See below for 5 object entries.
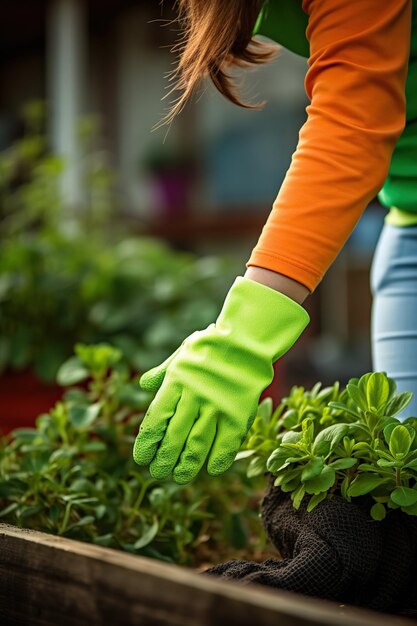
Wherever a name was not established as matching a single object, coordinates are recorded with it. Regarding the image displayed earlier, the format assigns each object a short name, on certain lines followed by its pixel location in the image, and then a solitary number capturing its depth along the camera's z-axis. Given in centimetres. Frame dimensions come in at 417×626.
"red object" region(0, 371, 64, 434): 315
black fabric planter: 168
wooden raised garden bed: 136
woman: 171
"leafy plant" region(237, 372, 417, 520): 171
